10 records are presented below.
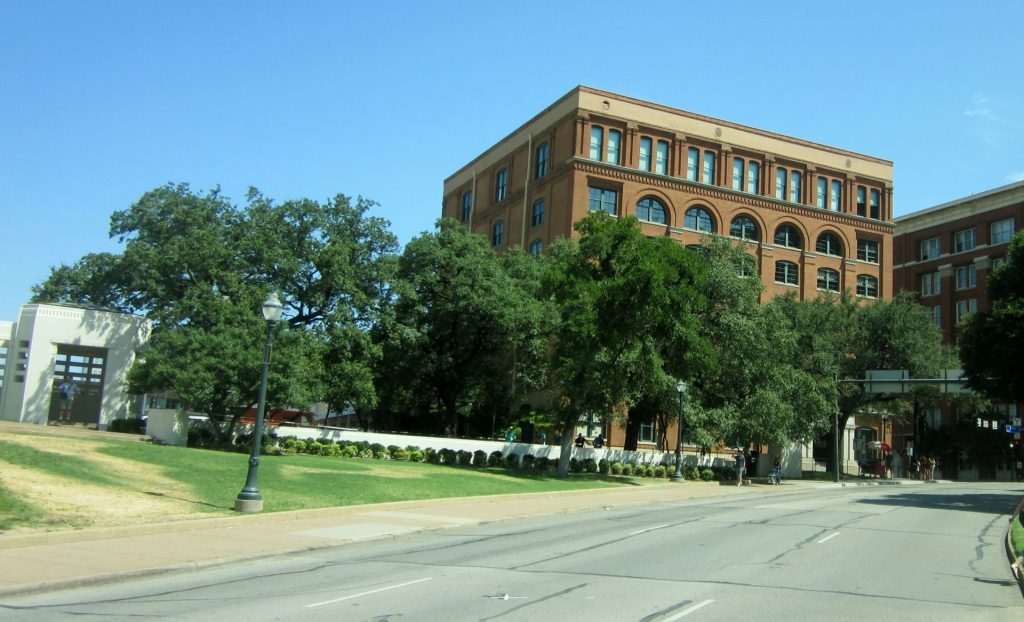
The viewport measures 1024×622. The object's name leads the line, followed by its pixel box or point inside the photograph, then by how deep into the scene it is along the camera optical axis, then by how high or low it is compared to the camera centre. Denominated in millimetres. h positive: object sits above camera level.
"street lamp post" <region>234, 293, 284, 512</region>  16828 -976
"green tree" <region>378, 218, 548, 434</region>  44250 +4966
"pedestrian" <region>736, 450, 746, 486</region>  40188 -1295
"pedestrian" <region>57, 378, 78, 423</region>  34656 -67
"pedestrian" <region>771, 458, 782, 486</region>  42769 -1763
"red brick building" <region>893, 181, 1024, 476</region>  76812 +19310
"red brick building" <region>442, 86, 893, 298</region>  58594 +18036
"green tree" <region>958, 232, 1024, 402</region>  34719 +4793
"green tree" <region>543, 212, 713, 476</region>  33000 +4413
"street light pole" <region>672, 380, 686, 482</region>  35438 -156
